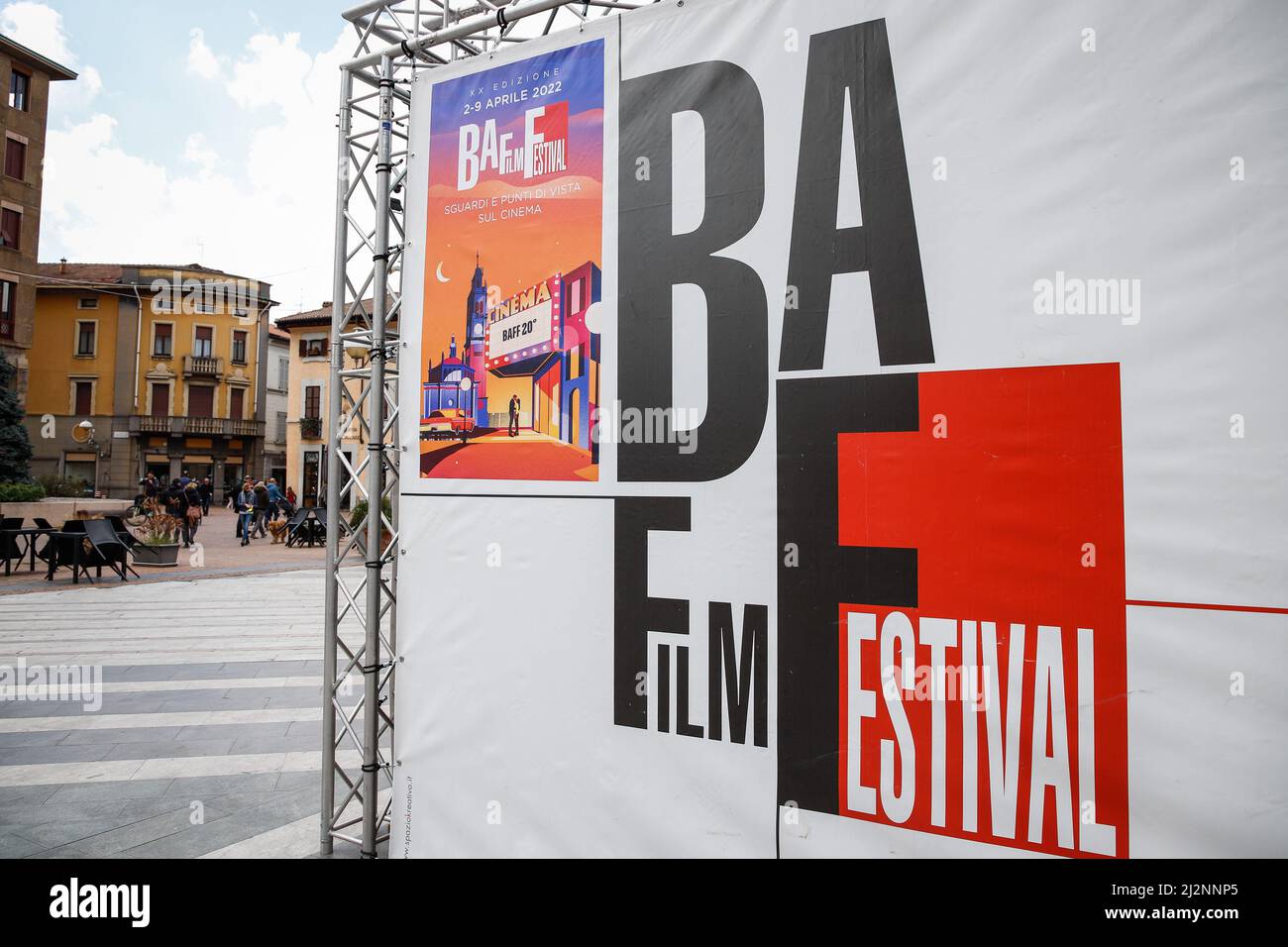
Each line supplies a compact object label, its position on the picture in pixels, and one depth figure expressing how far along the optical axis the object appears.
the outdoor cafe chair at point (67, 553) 12.23
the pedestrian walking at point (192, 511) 19.51
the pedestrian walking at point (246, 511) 19.81
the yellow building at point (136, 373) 40.78
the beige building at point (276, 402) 48.81
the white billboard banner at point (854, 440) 2.46
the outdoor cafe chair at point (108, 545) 12.50
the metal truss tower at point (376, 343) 3.78
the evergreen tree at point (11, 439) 24.67
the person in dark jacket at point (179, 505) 18.81
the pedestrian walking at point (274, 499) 22.30
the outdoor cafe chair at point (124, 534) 13.69
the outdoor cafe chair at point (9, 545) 12.62
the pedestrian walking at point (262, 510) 22.59
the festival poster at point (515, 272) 3.44
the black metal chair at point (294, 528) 19.25
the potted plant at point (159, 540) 14.53
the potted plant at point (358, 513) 18.83
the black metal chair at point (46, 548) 13.24
